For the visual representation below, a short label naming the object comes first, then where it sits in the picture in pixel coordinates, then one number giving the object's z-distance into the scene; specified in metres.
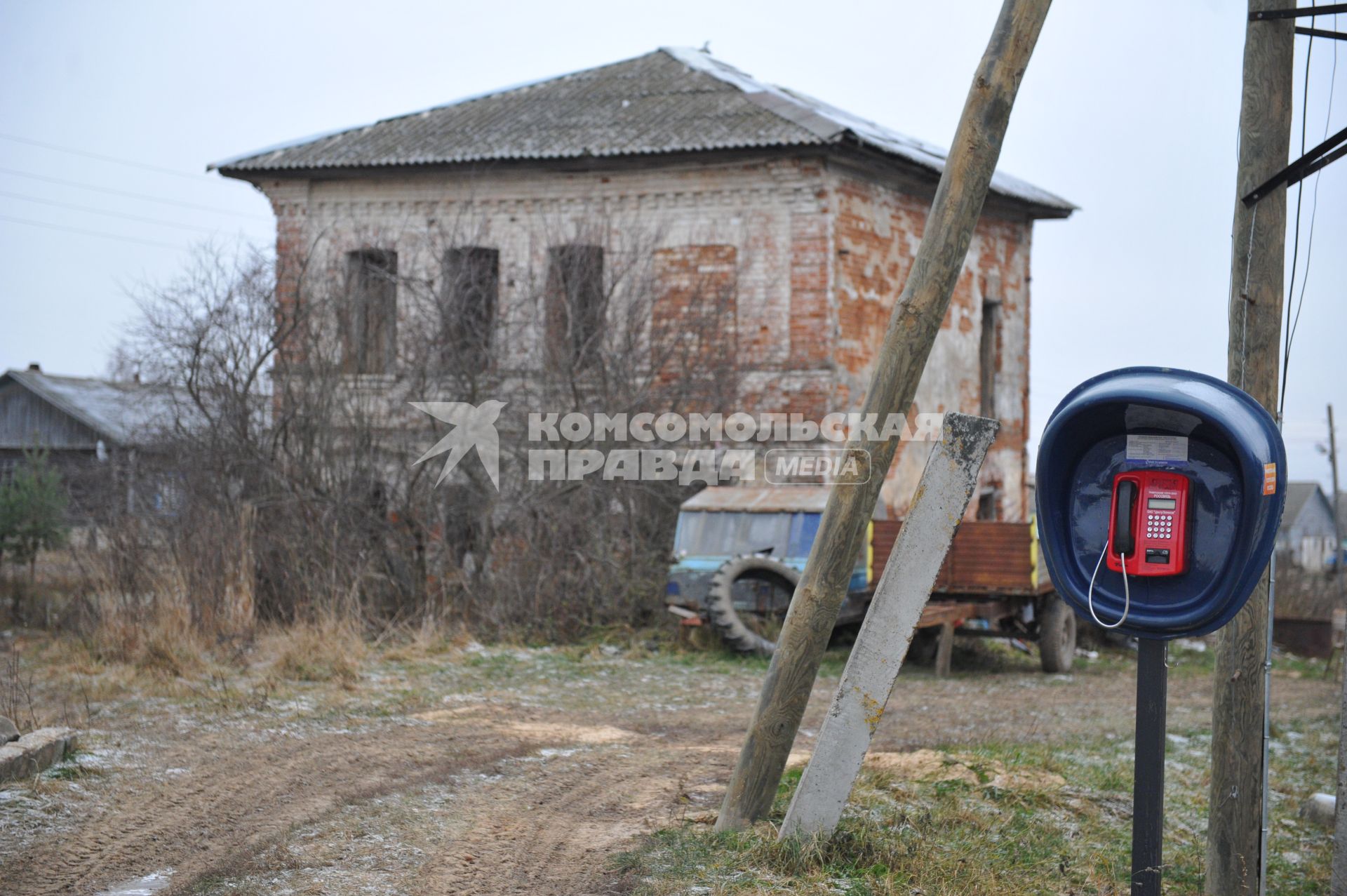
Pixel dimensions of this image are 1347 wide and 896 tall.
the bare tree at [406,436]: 13.52
